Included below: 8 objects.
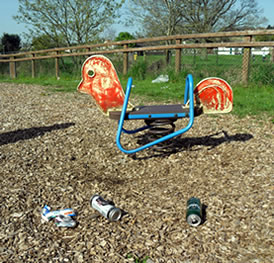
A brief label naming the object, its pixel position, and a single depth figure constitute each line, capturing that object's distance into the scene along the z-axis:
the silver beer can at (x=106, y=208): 2.80
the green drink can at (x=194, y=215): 2.75
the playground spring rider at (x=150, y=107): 3.75
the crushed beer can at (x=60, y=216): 2.75
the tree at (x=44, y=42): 16.67
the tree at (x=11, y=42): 29.58
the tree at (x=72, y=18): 15.30
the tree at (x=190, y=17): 20.71
